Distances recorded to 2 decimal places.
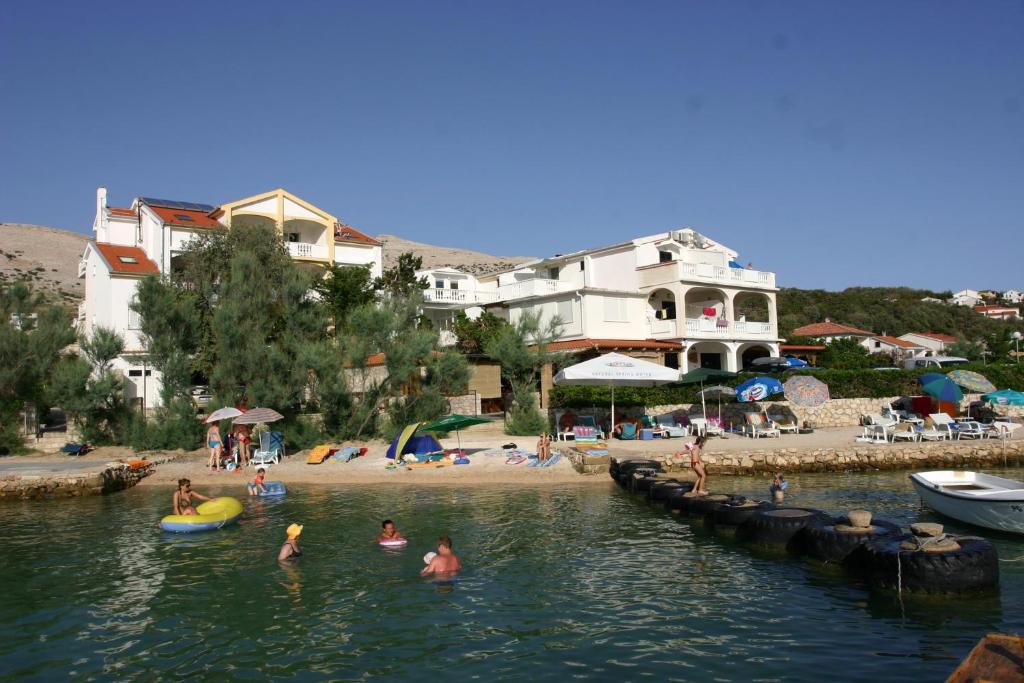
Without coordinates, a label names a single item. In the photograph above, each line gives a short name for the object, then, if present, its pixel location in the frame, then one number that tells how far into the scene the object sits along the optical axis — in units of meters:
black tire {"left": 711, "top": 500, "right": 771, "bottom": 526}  15.32
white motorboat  14.48
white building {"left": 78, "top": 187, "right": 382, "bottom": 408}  38.06
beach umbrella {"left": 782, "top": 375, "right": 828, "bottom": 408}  28.23
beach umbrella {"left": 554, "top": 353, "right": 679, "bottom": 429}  26.44
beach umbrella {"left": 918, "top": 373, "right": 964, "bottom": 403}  28.44
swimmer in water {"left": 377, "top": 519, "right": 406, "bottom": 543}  14.80
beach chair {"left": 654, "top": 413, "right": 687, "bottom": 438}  29.75
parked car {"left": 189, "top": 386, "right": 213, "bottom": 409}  33.44
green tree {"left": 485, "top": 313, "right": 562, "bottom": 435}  30.80
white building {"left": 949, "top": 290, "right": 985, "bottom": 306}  134.02
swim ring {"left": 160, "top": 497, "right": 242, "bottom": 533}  16.83
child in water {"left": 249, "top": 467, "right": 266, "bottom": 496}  21.12
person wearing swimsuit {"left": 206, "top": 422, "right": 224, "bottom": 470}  25.62
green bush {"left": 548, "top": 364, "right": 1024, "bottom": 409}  33.12
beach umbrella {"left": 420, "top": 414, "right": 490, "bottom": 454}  24.56
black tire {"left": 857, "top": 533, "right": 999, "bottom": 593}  10.70
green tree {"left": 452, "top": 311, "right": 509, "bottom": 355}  38.69
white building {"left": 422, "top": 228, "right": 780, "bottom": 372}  40.31
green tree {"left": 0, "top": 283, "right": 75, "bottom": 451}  30.38
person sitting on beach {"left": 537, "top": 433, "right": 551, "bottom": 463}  24.41
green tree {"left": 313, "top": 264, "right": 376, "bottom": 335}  38.62
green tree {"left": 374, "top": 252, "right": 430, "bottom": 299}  42.47
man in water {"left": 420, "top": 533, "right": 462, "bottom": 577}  12.75
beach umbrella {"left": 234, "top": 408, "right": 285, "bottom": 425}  26.44
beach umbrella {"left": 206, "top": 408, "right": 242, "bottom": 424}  26.45
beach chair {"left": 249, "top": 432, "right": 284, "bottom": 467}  26.66
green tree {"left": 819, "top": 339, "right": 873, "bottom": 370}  48.97
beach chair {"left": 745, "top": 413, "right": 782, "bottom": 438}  29.42
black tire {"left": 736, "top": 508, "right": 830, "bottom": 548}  13.91
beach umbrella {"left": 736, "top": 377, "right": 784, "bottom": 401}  27.66
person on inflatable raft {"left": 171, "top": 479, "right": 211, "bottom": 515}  17.55
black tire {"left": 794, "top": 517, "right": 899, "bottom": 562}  12.48
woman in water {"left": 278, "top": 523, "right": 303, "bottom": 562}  13.91
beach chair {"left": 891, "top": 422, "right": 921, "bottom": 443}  27.14
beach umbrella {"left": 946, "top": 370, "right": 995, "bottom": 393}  28.34
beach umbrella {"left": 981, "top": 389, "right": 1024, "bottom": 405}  28.07
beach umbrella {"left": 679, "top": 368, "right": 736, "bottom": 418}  29.43
